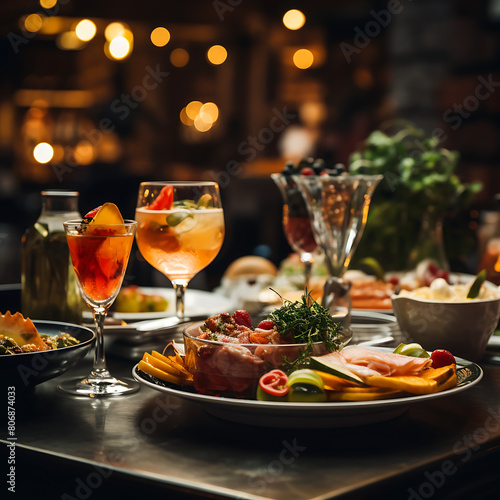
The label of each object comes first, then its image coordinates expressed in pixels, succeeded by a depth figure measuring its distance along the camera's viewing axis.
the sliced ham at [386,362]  1.34
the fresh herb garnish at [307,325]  1.36
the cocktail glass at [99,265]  1.41
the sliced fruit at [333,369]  1.31
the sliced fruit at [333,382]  1.31
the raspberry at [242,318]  1.41
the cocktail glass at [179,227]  1.56
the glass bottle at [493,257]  1.75
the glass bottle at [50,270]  1.57
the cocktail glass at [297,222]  1.75
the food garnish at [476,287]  1.54
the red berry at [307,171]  1.71
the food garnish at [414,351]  1.40
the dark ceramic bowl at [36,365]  1.34
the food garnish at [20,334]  1.39
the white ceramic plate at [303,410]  1.29
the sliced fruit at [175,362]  1.37
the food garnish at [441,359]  1.38
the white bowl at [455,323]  1.52
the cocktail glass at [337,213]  1.64
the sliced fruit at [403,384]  1.31
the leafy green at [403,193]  2.03
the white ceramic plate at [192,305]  1.66
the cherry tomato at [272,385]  1.30
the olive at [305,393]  1.30
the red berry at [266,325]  1.38
